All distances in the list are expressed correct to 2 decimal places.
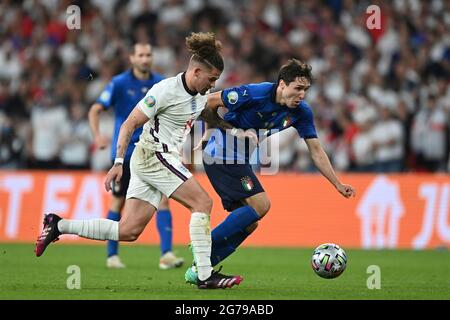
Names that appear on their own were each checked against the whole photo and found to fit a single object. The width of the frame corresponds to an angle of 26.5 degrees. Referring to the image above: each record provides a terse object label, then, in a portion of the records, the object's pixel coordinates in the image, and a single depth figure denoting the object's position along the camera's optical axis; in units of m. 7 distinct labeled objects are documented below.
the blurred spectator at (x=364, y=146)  17.19
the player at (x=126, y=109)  11.52
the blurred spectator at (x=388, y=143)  17.08
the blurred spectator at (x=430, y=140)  17.11
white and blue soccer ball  9.08
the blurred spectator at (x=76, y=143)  17.41
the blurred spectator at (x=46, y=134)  17.31
